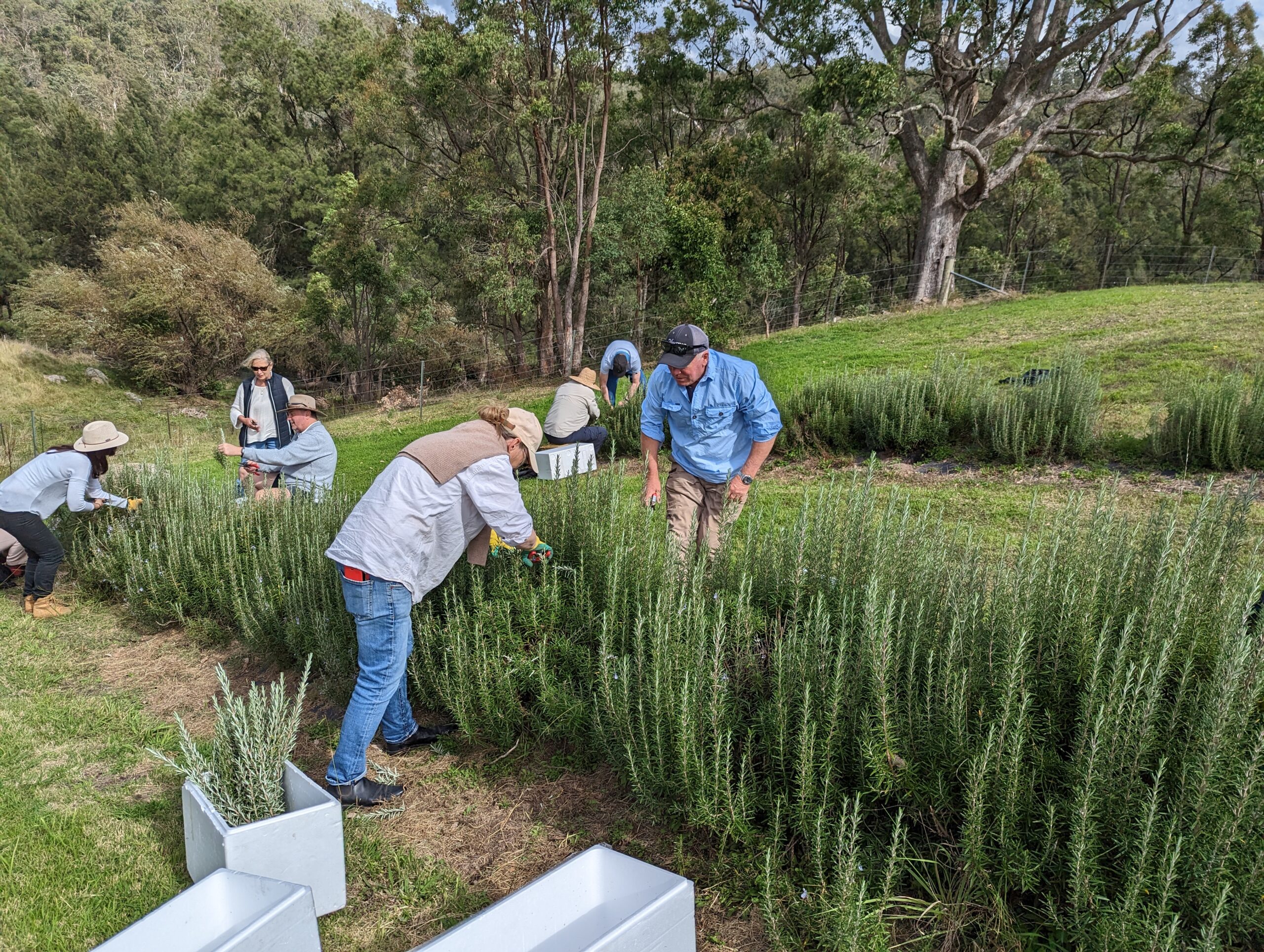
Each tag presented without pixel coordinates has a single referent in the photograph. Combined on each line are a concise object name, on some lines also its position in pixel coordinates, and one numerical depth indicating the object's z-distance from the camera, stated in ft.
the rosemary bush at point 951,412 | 24.66
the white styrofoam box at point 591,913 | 6.62
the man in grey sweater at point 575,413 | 26.63
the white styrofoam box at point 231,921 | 6.74
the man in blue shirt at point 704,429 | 14.93
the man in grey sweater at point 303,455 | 21.35
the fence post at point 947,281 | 62.59
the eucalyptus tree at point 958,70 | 58.95
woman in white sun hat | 18.58
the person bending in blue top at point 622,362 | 29.45
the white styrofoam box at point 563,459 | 22.57
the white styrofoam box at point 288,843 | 8.45
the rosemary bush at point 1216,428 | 21.88
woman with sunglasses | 24.09
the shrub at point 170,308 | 78.79
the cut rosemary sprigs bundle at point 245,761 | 9.16
